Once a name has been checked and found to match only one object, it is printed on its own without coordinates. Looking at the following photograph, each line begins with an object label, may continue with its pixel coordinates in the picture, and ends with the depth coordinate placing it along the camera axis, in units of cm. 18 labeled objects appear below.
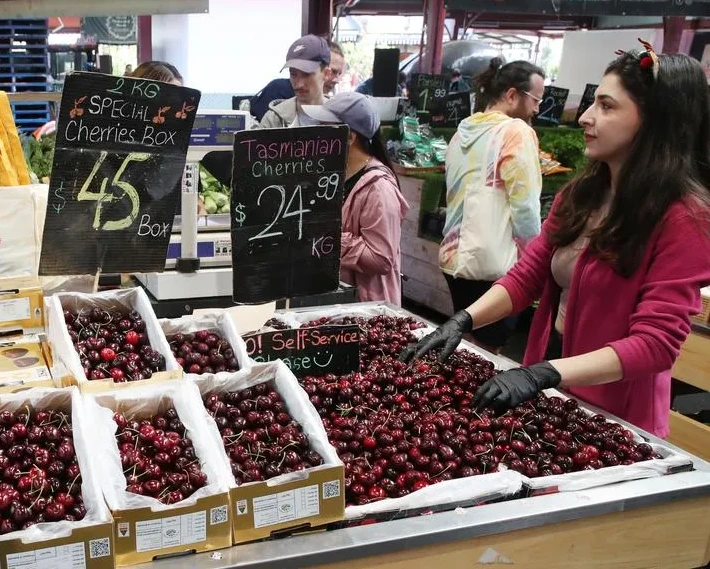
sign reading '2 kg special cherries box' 210
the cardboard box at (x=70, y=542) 131
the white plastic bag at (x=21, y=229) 253
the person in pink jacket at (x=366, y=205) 336
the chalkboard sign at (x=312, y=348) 211
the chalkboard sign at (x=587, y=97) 766
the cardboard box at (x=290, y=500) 151
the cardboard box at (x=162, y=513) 140
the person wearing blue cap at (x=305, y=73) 490
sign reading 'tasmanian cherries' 222
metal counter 149
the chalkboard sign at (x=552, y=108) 802
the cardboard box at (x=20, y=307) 244
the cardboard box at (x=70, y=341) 182
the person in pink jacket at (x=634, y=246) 213
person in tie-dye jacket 394
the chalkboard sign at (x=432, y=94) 751
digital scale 299
